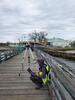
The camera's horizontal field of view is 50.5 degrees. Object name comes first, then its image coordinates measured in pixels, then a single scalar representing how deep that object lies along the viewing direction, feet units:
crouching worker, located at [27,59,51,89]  8.34
